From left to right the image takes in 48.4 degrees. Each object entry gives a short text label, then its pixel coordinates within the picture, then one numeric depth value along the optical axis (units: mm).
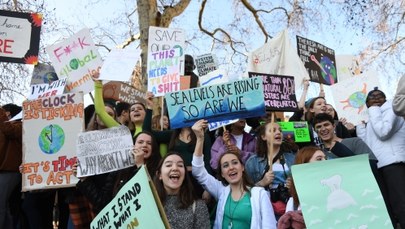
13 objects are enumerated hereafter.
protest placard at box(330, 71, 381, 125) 5914
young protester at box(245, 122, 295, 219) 3746
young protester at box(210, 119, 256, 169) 4453
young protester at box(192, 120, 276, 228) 3371
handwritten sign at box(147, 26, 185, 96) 5264
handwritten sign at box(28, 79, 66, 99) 5215
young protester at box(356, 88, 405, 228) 4406
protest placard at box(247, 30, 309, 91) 6379
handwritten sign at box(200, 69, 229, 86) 5875
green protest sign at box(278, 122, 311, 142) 4707
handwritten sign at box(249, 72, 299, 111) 4453
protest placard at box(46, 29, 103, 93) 5582
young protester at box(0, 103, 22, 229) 4754
